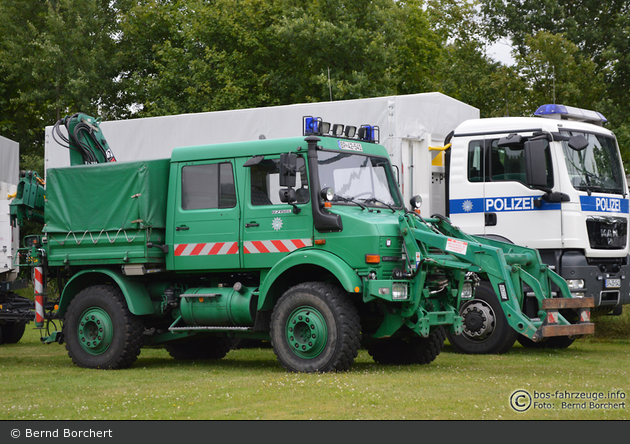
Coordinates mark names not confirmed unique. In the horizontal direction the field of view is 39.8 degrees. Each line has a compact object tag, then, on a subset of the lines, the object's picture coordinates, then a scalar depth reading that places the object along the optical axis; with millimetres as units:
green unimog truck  10367
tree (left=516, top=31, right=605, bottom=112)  26094
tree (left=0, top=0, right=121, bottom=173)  32344
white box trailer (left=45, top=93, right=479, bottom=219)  13586
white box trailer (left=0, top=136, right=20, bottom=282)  15095
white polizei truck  12844
